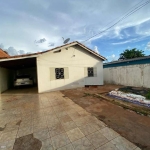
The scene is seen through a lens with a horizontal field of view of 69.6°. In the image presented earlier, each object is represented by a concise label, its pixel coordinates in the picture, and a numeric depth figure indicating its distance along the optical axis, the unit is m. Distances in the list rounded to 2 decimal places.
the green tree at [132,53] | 27.66
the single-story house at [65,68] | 8.96
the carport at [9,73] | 9.44
